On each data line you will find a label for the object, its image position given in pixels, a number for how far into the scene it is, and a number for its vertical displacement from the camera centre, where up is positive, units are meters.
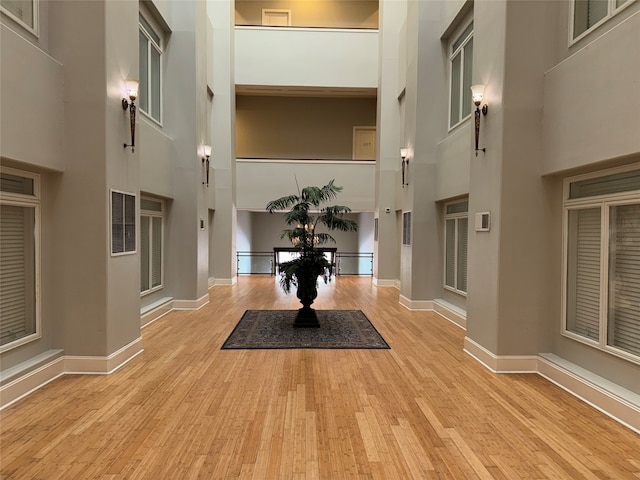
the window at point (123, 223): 4.55 +0.11
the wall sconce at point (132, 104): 4.84 +1.58
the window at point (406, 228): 8.63 +0.14
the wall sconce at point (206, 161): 8.66 +1.58
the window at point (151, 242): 7.12 -0.20
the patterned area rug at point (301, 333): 5.67 -1.60
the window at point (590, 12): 3.73 +2.26
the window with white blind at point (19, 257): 3.79 -0.27
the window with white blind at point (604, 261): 3.61 -0.26
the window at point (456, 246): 7.35 -0.22
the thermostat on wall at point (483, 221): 4.79 +0.16
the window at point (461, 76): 7.17 +3.05
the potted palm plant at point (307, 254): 6.65 -0.35
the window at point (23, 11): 3.67 +2.16
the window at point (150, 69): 7.02 +3.07
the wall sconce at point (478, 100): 5.04 +1.73
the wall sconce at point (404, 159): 9.05 +1.74
